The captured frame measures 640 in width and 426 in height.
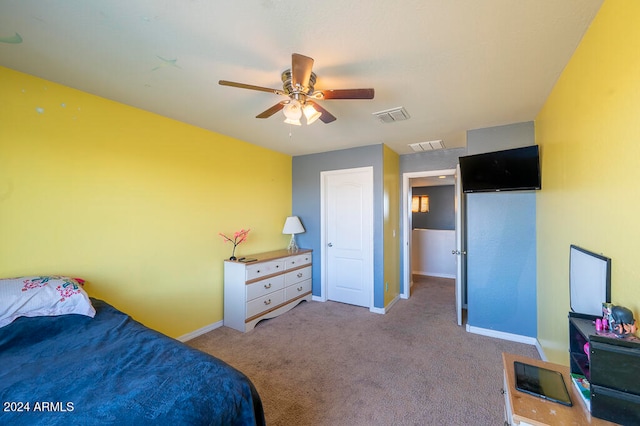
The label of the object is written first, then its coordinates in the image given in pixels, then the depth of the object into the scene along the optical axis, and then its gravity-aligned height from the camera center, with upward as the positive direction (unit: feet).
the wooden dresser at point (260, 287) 10.29 -3.14
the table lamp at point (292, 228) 13.44 -0.65
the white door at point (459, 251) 10.46 -1.51
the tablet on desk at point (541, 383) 3.55 -2.52
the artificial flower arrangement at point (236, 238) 11.02 -1.00
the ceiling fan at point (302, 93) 4.89 +2.70
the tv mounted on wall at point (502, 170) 8.18 +1.52
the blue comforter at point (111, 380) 3.24 -2.44
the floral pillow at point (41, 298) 5.22 -1.76
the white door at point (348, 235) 12.68 -1.01
